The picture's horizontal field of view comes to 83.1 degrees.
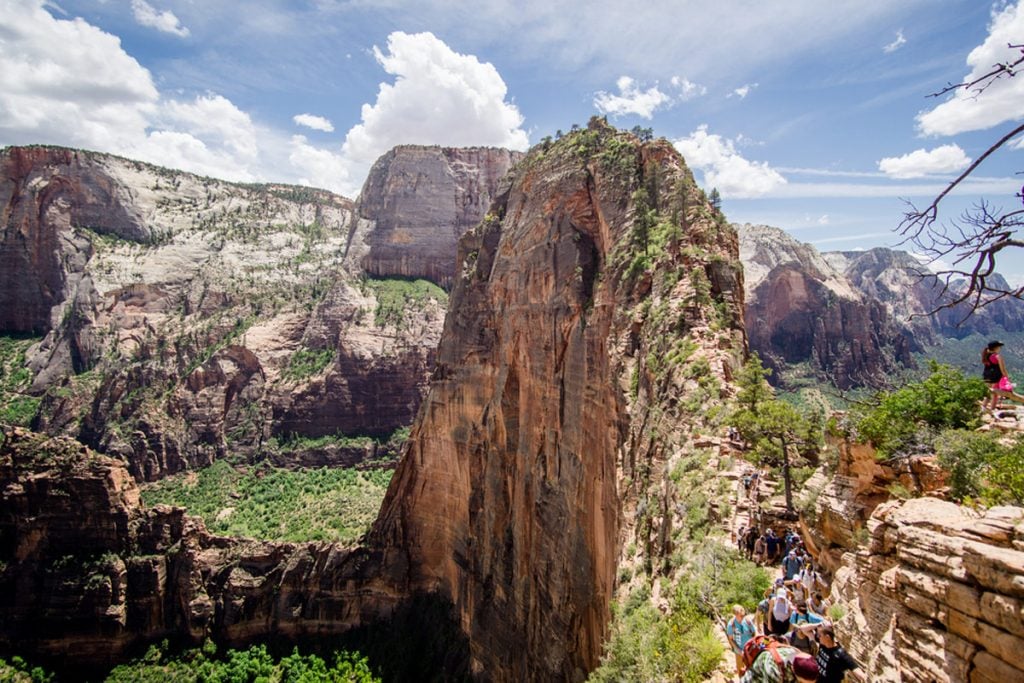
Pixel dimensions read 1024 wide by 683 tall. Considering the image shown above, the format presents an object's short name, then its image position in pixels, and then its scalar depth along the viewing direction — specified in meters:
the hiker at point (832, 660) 7.18
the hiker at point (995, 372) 10.19
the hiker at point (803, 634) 8.03
